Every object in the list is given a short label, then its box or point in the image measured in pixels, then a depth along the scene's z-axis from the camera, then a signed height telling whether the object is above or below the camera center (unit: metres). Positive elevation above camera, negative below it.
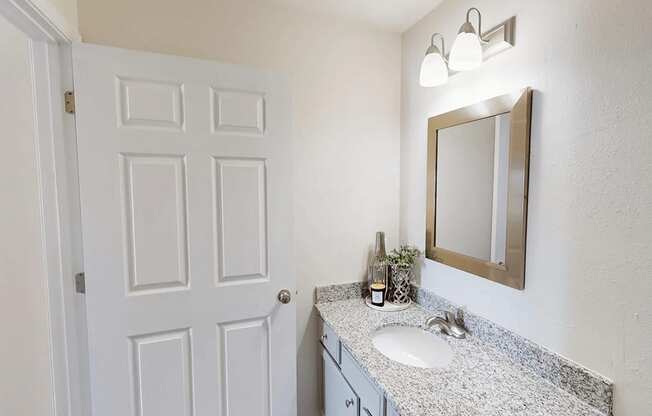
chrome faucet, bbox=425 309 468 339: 1.29 -0.58
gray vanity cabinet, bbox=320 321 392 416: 1.08 -0.79
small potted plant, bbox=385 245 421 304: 1.61 -0.42
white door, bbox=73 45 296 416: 1.14 -0.17
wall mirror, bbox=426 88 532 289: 1.07 +0.01
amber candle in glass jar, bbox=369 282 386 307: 1.58 -0.54
